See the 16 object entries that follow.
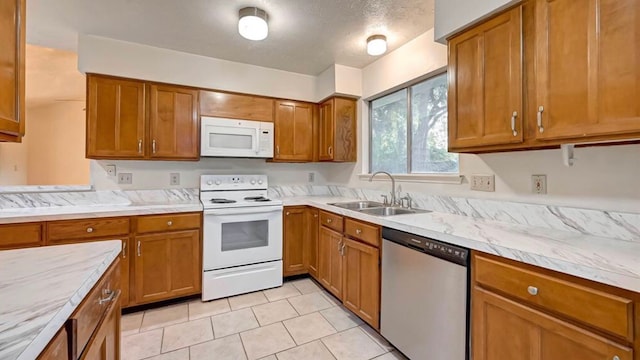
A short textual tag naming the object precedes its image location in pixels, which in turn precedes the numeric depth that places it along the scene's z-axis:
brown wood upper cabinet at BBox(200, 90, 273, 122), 2.91
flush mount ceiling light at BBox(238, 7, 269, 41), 2.03
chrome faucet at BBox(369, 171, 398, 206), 2.59
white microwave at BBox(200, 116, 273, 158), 2.87
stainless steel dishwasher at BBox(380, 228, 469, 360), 1.40
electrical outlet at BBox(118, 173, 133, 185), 2.79
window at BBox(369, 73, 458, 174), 2.34
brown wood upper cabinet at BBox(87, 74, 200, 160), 2.49
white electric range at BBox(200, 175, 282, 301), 2.57
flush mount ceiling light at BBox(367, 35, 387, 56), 2.42
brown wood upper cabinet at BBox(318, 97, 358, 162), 3.22
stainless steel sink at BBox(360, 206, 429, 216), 2.40
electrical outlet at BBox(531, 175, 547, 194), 1.58
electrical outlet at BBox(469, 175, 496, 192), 1.85
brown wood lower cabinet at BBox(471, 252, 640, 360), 0.90
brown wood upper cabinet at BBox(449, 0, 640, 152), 1.08
